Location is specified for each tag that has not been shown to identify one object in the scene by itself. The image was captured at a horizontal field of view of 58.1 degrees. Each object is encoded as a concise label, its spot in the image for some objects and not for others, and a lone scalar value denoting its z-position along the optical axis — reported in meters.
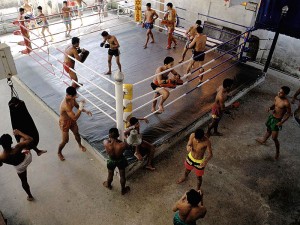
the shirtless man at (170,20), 8.41
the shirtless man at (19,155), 3.67
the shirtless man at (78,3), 11.56
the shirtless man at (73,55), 6.11
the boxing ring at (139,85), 5.48
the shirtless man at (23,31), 7.29
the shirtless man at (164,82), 5.34
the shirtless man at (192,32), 7.74
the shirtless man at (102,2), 11.96
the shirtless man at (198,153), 4.07
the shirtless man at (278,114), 4.98
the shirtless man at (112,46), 6.81
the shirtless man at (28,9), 9.77
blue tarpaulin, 7.16
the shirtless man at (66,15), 9.44
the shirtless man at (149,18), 8.73
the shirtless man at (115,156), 4.00
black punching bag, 4.01
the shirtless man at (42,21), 9.10
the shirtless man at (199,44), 6.67
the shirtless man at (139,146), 4.48
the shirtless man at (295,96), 6.84
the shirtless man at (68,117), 4.54
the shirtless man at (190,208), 3.25
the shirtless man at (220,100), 5.18
